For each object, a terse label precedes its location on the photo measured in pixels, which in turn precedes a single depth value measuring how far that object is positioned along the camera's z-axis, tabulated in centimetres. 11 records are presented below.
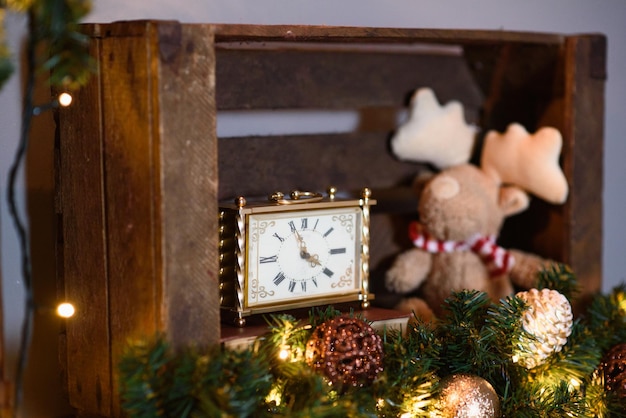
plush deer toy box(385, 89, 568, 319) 182
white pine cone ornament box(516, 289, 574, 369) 166
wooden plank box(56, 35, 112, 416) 153
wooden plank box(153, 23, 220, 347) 146
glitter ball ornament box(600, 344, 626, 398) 166
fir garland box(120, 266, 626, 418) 142
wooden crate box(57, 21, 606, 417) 147
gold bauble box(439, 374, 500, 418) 155
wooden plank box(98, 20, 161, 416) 146
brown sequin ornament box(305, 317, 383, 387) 152
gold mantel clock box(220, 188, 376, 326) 160
